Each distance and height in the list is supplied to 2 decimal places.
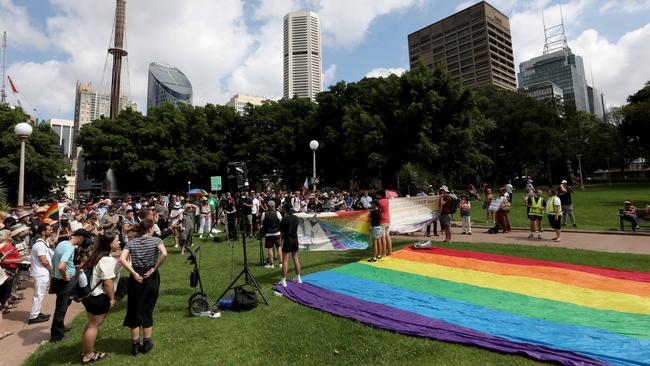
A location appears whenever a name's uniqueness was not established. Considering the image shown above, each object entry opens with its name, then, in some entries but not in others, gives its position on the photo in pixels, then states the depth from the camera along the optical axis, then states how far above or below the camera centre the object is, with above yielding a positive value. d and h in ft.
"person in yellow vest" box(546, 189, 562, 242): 40.20 -1.18
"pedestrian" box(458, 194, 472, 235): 47.65 -1.38
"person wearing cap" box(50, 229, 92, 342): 18.78 -3.31
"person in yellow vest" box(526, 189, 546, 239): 42.65 -1.17
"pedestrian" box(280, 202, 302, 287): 25.95 -2.25
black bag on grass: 21.54 -5.58
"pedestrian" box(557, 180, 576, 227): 48.88 -0.20
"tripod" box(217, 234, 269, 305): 22.52 -4.99
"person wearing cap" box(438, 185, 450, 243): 41.91 -0.66
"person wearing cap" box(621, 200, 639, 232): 43.88 -2.16
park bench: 44.39 -2.23
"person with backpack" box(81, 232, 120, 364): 15.70 -3.64
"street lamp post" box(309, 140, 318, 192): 69.10 +13.04
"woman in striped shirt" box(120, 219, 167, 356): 16.29 -3.37
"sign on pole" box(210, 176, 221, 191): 76.76 +6.92
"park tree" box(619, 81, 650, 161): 124.16 +29.58
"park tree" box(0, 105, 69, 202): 109.60 +20.19
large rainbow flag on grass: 15.49 -6.12
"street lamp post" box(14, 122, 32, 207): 43.98 +11.15
